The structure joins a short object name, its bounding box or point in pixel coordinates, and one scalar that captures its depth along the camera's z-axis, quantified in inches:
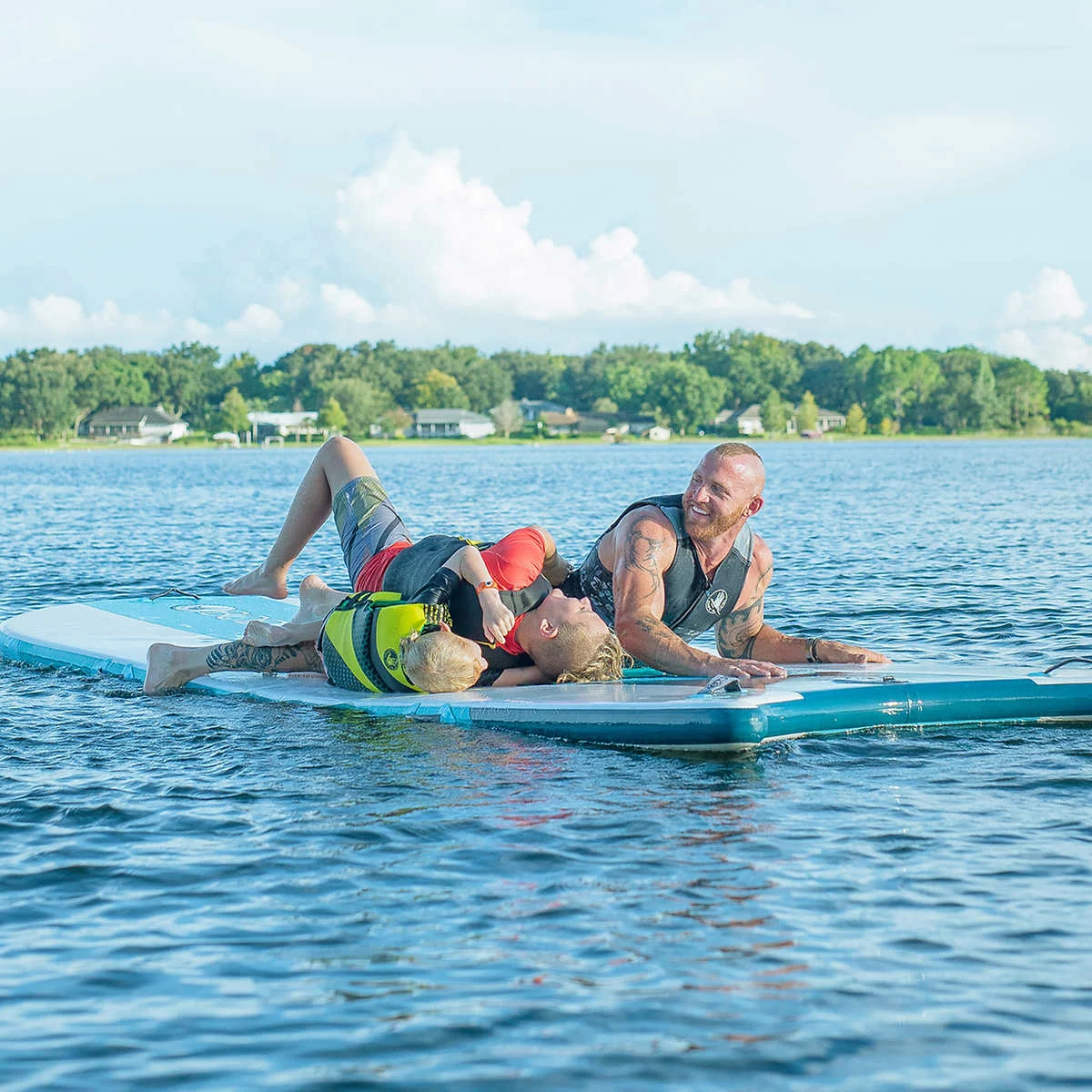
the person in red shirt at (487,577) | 345.4
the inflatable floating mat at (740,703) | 334.6
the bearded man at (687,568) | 350.9
